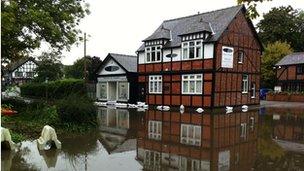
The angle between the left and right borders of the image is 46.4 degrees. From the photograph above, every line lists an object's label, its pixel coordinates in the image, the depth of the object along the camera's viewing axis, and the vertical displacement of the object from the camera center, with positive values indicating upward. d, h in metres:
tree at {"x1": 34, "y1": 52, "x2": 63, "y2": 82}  50.59 +1.85
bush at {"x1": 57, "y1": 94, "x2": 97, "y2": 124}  14.51 -1.20
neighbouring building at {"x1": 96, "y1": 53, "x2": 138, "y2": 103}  33.62 +0.18
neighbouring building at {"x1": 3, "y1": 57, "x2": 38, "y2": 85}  72.44 +1.66
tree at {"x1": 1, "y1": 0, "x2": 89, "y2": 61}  17.77 +2.93
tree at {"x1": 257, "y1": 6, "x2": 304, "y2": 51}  55.88 +8.69
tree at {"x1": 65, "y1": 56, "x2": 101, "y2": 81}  60.06 +2.42
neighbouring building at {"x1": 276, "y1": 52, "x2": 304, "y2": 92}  39.90 +1.15
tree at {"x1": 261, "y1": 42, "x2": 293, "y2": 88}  47.09 +2.81
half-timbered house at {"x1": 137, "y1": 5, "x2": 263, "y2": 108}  25.95 +1.55
